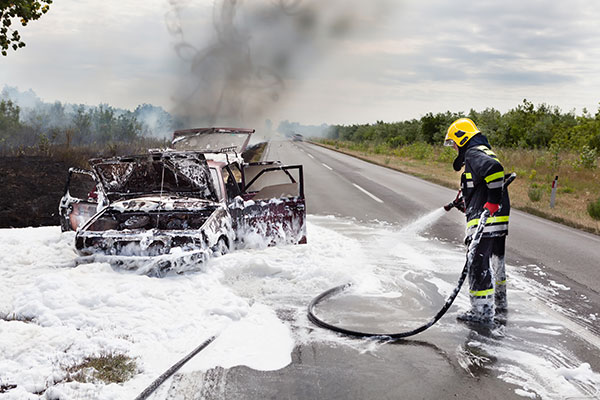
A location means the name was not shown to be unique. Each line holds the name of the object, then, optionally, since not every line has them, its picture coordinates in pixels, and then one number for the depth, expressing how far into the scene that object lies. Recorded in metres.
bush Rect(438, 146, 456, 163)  31.96
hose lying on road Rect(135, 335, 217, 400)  3.21
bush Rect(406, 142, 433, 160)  36.62
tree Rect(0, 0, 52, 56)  10.30
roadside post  13.64
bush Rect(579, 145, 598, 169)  21.48
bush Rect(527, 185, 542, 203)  14.79
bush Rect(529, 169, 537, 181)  20.88
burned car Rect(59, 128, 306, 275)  5.85
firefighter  4.70
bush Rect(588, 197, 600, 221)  12.42
